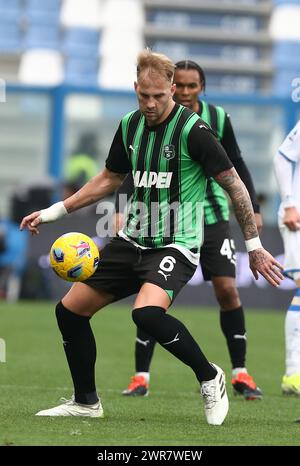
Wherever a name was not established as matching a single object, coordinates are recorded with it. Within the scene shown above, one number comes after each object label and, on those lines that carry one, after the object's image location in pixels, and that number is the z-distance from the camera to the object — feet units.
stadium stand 129.49
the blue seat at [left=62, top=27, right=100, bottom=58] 117.70
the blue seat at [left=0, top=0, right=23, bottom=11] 116.06
